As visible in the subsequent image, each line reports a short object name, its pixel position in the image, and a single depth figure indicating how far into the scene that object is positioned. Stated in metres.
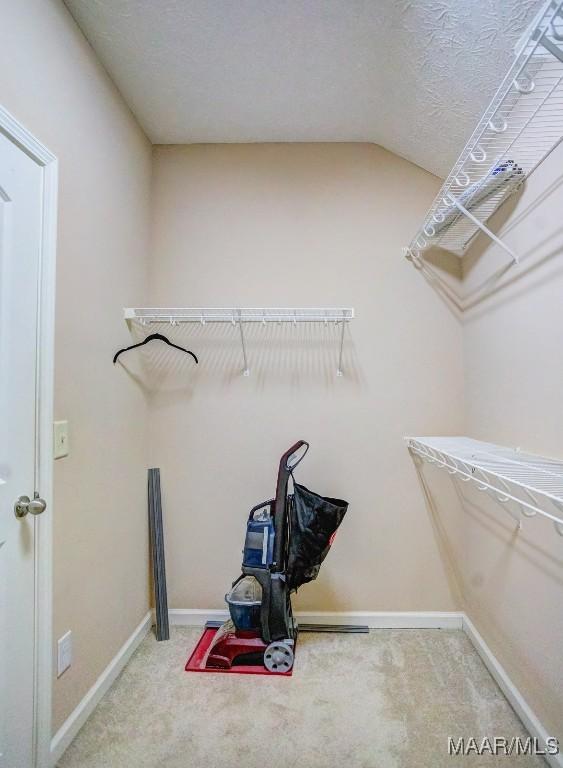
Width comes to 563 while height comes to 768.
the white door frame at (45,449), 1.19
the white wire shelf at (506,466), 1.01
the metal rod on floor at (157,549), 1.96
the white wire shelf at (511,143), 0.89
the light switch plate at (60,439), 1.29
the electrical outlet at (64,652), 1.30
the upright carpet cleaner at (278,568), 1.68
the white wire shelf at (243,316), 1.88
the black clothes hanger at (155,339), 1.76
